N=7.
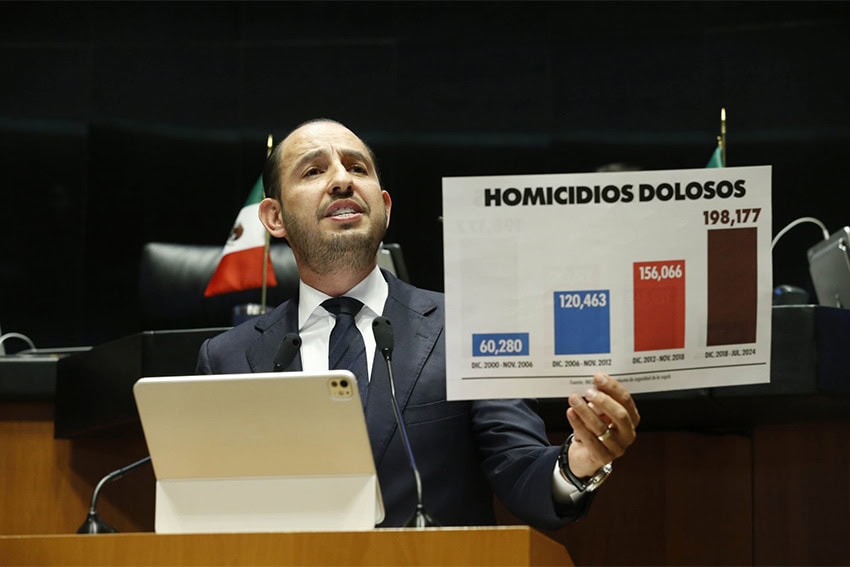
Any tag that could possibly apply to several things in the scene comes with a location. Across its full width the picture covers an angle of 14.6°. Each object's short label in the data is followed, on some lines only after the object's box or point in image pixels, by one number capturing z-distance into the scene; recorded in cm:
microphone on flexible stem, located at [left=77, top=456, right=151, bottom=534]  448
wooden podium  391
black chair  743
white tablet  414
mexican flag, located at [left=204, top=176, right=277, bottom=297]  634
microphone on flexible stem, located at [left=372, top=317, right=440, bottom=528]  416
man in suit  440
